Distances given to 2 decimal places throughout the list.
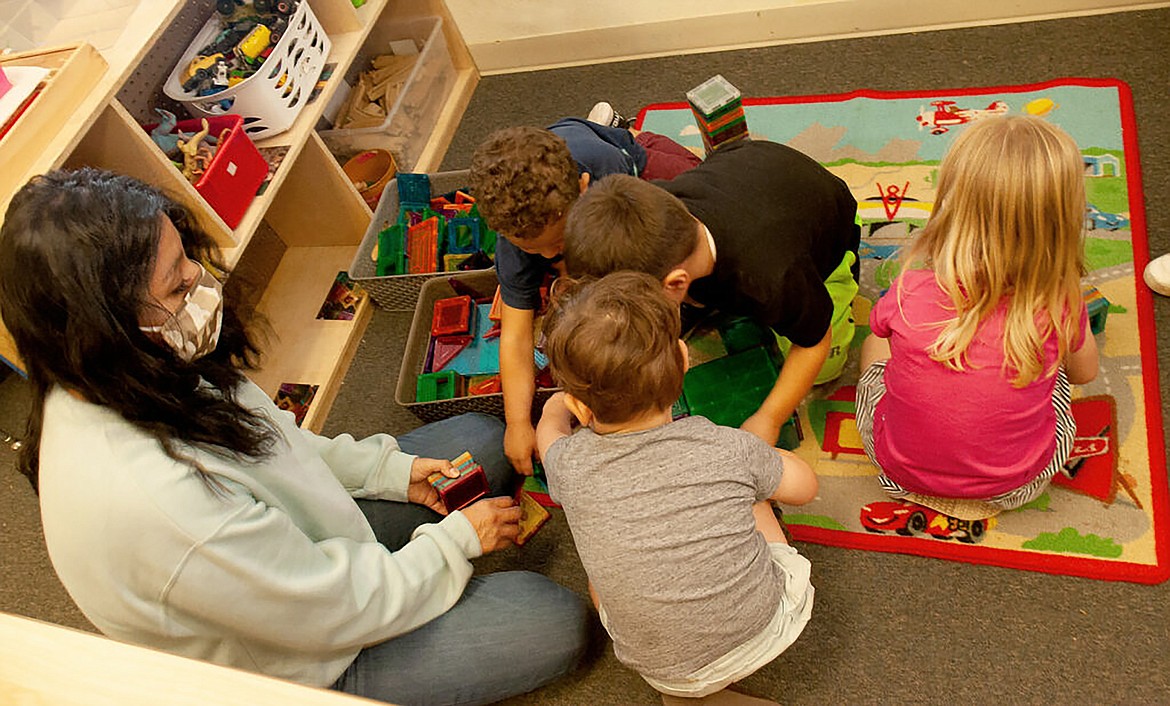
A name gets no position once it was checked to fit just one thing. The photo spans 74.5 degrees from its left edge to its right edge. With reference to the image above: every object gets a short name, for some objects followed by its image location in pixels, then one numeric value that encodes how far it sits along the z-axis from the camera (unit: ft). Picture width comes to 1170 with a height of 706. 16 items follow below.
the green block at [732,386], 5.12
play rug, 4.59
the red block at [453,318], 6.22
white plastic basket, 6.05
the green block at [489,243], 6.63
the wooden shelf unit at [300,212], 5.32
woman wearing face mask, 2.86
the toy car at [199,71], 6.17
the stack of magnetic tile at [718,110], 5.98
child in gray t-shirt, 3.35
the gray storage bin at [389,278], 6.64
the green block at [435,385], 5.92
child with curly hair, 4.22
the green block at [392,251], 6.82
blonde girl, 3.58
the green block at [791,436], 5.25
